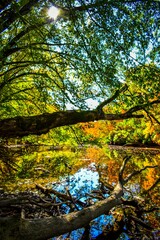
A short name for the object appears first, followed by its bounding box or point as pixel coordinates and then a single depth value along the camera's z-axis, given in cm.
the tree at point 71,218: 268
